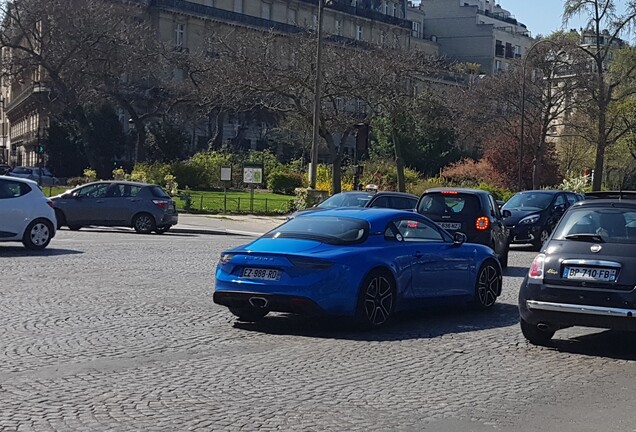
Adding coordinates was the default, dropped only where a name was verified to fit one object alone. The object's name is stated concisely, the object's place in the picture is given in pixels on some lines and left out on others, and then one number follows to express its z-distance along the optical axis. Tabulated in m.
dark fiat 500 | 10.32
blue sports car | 11.37
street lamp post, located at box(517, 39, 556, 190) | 54.78
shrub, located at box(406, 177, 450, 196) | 54.91
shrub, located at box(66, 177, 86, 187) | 58.16
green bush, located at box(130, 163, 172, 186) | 52.22
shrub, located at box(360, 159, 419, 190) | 57.47
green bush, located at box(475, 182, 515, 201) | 57.44
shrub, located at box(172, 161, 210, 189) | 58.56
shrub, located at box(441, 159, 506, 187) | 68.51
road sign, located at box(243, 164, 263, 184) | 40.84
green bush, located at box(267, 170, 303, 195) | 59.81
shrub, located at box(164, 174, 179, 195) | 49.12
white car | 20.92
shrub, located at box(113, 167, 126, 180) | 51.60
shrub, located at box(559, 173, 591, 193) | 55.72
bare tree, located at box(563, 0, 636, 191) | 56.44
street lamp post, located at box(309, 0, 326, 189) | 36.56
